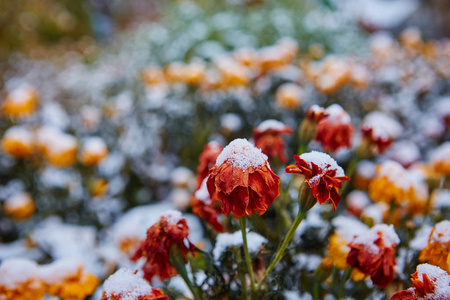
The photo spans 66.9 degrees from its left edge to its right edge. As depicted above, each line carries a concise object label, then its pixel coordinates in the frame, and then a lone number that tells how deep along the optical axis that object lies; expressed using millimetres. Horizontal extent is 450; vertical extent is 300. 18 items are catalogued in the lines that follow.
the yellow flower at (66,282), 722
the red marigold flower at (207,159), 753
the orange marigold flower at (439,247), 587
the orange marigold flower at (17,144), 1287
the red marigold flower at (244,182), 509
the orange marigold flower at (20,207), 1386
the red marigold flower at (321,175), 537
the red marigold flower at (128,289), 526
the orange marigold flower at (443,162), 938
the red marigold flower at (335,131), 811
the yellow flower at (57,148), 1282
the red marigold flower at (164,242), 594
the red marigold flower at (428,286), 485
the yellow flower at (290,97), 1642
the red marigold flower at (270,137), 838
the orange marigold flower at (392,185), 835
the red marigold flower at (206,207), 734
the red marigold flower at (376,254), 588
